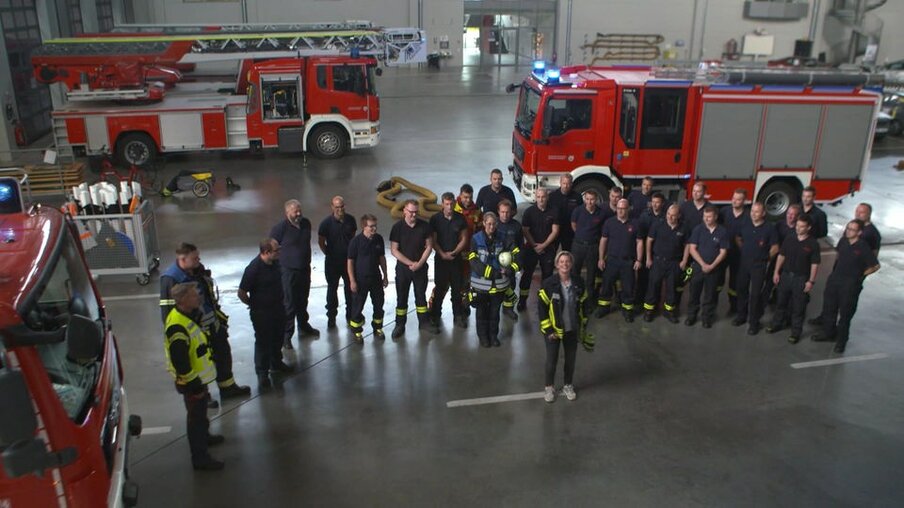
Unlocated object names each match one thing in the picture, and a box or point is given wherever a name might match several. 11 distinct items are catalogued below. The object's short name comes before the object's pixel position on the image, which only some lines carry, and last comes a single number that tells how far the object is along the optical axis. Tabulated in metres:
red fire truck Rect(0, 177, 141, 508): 3.36
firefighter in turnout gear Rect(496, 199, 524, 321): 7.79
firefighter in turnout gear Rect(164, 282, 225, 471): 5.28
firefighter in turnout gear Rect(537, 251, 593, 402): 6.49
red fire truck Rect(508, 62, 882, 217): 11.37
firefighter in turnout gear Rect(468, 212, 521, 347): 7.66
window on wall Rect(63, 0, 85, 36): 20.67
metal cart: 9.28
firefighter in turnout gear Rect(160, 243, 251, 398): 6.00
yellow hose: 12.27
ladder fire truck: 15.45
